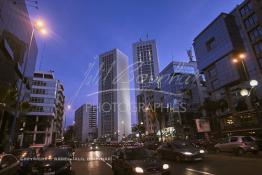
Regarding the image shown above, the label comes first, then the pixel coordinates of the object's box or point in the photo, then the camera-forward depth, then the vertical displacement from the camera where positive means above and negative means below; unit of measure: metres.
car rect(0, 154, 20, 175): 8.42 -0.63
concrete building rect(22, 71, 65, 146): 73.62 +13.92
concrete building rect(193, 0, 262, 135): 42.12 +18.01
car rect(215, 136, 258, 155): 17.72 -0.81
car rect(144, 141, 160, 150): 33.01 -0.58
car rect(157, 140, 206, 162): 14.19 -0.91
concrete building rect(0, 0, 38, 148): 33.28 +20.34
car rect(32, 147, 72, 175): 10.39 -0.83
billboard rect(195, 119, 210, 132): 41.41 +2.77
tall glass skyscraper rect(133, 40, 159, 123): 142.38 +59.25
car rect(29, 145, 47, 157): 14.18 -0.06
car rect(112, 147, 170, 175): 8.72 -0.95
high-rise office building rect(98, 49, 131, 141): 124.22 +33.12
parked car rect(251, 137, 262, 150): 20.01 -0.75
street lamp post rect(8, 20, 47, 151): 19.99 +12.31
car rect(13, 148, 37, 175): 11.86 -0.52
